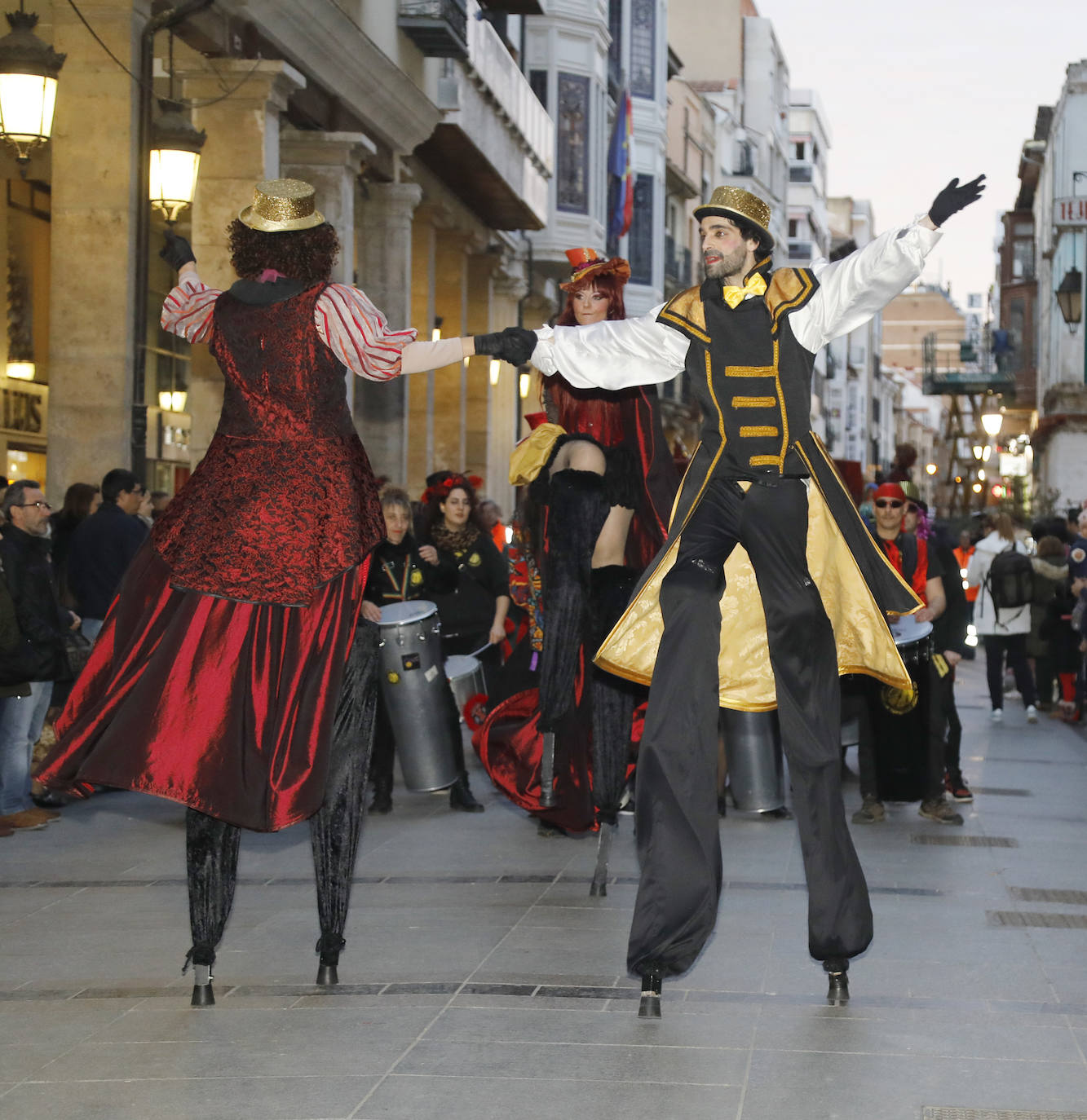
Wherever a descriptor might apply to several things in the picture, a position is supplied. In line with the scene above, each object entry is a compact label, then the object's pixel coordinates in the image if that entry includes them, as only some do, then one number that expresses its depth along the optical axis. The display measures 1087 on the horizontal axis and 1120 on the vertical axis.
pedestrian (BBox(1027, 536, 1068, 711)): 17.28
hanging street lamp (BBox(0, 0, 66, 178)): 10.32
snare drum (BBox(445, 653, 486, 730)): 10.12
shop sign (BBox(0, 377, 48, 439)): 19.17
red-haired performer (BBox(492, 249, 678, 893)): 7.72
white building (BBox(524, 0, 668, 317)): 34.28
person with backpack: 16.81
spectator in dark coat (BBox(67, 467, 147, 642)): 11.08
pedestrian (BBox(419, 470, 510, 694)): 11.34
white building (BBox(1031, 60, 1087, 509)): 48.84
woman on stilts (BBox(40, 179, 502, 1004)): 5.34
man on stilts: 5.38
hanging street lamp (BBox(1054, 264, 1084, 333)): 31.20
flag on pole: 38.50
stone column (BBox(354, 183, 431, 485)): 20.89
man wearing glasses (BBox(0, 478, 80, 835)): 9.45
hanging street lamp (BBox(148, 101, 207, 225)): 11.42
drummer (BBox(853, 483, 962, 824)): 9.85
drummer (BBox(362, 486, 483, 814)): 10.03
